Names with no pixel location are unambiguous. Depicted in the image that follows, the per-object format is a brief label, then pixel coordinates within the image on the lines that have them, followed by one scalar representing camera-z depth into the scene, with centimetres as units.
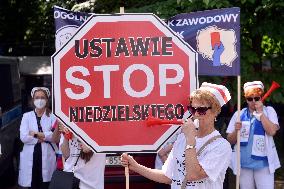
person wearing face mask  1093
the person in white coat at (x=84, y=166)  719
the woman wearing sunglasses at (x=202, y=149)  497
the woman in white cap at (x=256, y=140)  940
